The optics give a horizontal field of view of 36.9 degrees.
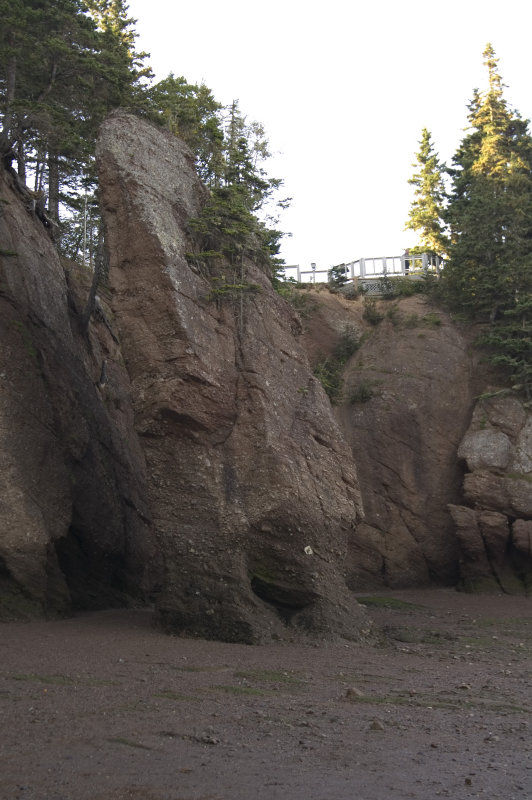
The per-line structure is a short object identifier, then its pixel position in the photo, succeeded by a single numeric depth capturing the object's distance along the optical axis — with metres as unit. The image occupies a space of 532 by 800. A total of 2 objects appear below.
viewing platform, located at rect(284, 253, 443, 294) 31.38
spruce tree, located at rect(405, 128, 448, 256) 35.84
